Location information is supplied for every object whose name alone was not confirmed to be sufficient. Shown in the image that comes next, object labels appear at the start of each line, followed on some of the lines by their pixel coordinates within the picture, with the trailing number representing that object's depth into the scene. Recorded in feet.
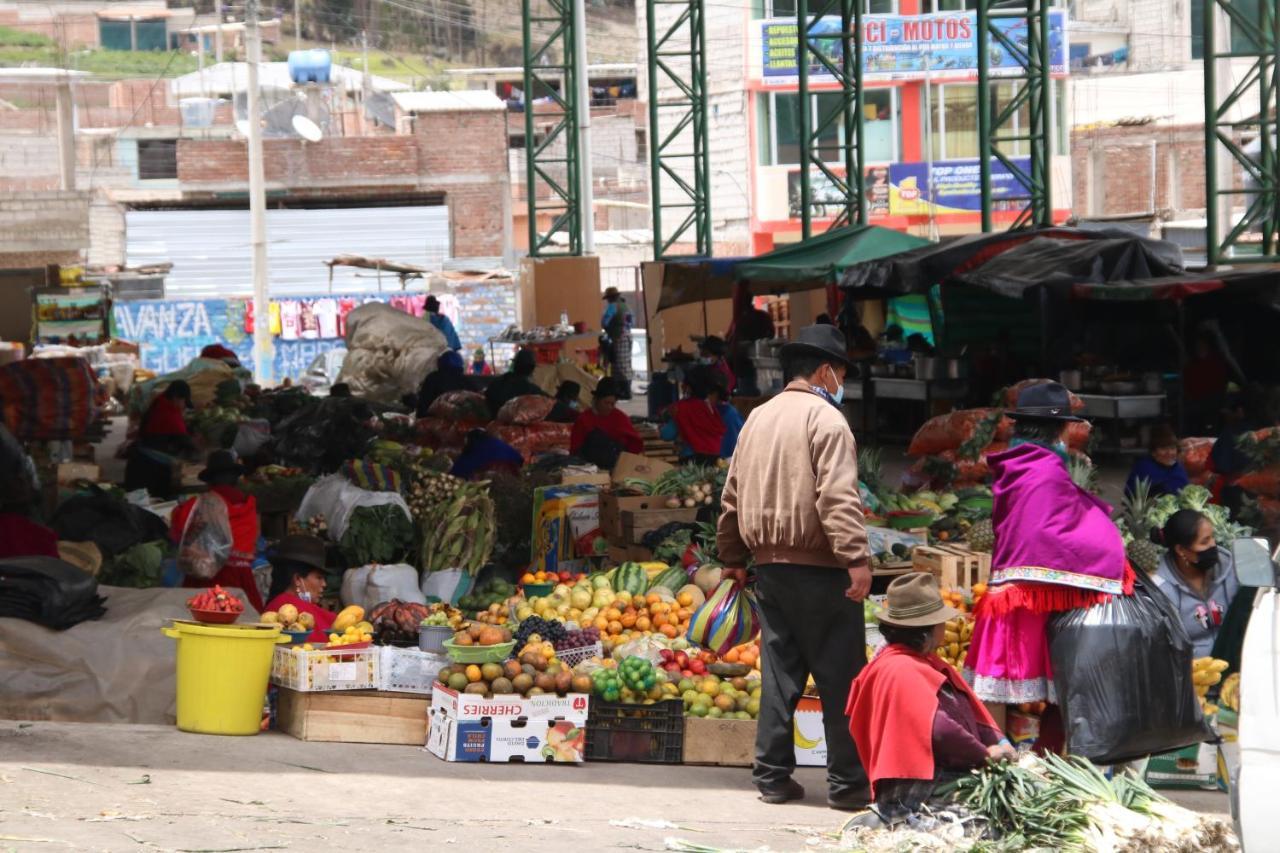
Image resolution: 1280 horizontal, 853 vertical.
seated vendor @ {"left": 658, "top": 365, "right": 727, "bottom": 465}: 84.99
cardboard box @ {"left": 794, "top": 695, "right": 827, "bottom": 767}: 47.88
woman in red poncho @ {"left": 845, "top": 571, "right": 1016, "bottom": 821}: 35.50
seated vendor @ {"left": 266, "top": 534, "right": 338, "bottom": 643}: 53.06
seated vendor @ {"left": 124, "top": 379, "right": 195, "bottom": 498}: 93.40
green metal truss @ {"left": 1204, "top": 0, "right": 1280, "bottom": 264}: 104.01
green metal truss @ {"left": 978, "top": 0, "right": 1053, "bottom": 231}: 130.93
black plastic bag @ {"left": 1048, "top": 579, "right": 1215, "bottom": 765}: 38.68
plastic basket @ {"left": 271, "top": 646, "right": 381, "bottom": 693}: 48.57
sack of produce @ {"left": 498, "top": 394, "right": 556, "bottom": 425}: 103.55
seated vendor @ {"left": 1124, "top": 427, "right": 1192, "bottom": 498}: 65.26
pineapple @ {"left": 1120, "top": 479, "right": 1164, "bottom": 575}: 49.24
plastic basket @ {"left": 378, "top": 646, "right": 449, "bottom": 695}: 49.39
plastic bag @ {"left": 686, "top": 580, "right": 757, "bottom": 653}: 53.16
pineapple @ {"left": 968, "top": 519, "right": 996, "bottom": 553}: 56.85
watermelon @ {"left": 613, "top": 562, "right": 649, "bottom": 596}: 59.88
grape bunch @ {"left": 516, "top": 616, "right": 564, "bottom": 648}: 51.08
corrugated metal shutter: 297.53
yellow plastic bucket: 48.32
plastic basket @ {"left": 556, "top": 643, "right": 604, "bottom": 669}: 51.06
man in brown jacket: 40.09
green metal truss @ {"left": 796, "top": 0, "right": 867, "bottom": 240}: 153.07
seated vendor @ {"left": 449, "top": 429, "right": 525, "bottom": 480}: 84.17
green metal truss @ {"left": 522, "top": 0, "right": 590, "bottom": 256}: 194.39
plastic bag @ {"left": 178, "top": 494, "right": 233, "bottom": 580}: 59.77
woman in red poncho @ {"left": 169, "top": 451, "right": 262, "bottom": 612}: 60.95
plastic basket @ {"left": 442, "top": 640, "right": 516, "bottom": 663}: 48.08
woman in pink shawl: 39.09
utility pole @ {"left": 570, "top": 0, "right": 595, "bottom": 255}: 196.09
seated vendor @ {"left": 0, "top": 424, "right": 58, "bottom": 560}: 58.49
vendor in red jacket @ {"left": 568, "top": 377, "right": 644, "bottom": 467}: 87.97
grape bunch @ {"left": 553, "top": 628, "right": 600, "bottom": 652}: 51.16
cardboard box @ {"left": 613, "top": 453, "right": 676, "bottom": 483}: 75.92
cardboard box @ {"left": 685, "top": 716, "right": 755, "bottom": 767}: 47.98
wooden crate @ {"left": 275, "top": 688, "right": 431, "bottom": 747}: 48.93
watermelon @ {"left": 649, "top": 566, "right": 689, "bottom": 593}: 59.77
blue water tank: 351.46
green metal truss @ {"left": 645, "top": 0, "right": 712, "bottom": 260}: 197.06
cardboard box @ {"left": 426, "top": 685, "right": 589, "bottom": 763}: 47.50
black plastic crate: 48.32
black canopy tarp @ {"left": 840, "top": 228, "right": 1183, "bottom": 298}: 105.40
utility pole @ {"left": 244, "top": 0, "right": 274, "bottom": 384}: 220.84
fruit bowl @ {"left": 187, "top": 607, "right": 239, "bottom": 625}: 48.78
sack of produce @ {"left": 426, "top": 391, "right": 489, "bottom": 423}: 111.75
